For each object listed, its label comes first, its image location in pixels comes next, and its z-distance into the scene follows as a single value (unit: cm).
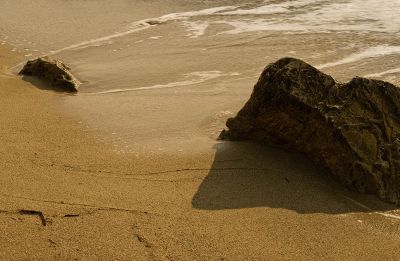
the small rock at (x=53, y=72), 497
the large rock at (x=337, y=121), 323
